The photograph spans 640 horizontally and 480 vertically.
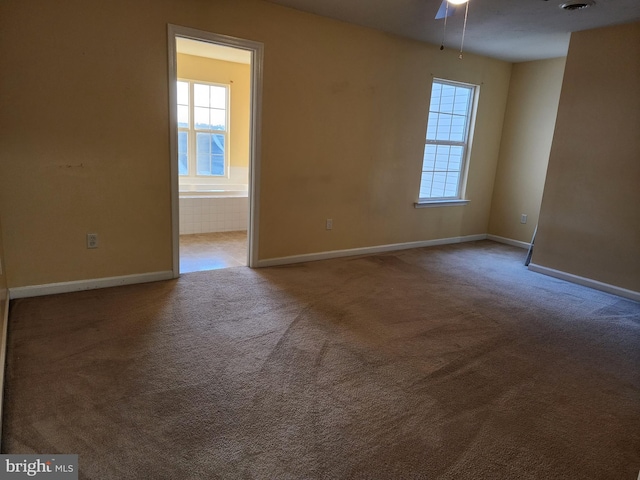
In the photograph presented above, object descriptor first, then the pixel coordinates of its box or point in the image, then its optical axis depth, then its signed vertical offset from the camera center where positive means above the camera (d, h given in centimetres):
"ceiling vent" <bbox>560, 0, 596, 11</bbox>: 308 +136
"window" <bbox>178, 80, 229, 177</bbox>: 569 +37
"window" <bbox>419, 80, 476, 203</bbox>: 501 +37
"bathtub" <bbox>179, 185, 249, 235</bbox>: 529 -77
